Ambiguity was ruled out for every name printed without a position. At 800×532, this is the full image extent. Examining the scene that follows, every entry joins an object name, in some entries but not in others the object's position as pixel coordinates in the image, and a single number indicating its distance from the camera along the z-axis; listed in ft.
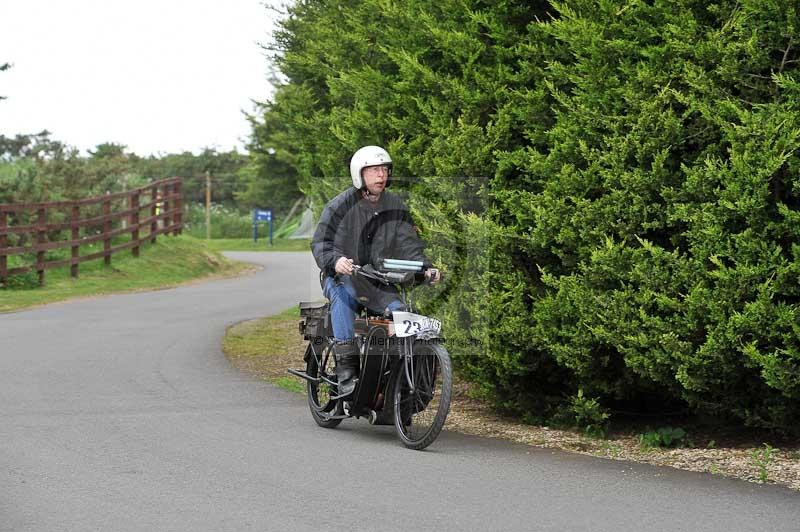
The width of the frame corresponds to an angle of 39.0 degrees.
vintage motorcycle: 26.35
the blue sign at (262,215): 185.43
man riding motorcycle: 27.86
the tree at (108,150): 272.10
